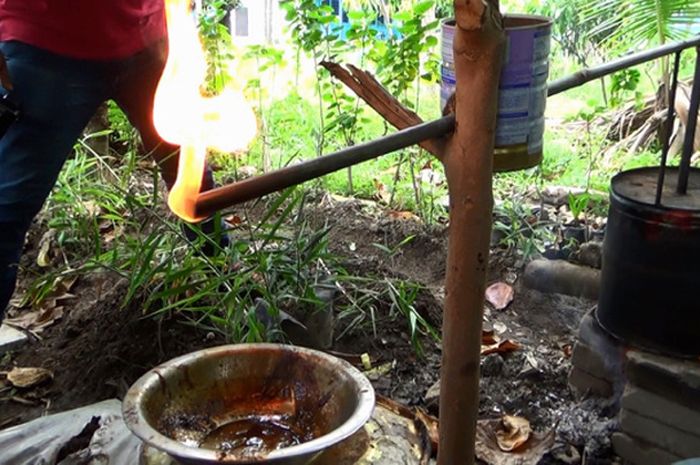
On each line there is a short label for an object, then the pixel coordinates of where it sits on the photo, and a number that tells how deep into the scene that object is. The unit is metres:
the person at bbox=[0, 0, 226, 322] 2.54
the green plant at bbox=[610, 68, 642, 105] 3.86
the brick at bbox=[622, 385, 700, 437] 2.19
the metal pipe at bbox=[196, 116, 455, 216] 1.31
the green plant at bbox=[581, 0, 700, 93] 4.29
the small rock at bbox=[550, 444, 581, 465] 2.35
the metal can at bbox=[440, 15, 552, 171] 1.49
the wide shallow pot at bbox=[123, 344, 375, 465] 1.67
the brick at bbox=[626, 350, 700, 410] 2.16
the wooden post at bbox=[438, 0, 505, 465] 1.35
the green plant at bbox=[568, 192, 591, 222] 3.69
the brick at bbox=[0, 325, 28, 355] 3.02
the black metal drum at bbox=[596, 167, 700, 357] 2.12
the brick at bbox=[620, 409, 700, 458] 2.22
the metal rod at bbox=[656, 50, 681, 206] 2.17
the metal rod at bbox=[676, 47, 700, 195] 2.15
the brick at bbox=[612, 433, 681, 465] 2.27
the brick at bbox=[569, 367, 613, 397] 2.50
